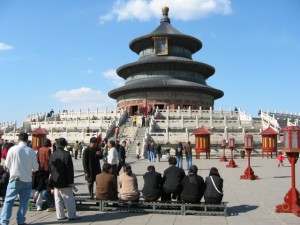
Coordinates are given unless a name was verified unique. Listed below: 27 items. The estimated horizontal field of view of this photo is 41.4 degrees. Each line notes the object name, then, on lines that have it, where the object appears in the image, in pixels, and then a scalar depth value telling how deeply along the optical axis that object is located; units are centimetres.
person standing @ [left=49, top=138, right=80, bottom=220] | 848
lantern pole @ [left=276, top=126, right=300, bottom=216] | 907
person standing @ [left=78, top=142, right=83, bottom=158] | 2990
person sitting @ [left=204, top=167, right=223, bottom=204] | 910
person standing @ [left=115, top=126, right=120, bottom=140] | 3341
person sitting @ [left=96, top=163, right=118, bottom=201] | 959
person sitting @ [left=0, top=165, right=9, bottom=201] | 995
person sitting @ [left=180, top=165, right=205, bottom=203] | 915
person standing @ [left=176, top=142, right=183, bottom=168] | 2116
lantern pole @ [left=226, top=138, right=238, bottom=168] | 2178
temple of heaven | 5100
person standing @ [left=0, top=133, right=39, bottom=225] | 784
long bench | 888
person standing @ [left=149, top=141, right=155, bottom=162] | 2622
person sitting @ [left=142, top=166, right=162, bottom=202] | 950
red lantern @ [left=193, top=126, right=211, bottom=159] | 2844
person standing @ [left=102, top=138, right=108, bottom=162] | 2361
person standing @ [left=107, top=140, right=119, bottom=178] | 1284
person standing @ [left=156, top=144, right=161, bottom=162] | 2703
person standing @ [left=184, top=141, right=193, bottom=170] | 2109
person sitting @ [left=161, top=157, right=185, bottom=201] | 954
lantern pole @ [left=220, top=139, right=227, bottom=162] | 2745
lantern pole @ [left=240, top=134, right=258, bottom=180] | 1583
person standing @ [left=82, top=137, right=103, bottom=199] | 1036
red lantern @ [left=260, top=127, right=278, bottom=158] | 3012
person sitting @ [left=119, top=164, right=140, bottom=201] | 946
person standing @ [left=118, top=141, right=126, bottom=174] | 1577
